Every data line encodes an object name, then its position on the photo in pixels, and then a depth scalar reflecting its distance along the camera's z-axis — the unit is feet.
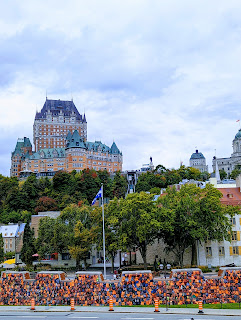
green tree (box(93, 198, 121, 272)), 170.81
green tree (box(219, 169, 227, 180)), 591.37
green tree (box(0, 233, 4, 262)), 225.19
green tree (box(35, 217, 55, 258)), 208.33
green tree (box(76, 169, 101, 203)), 404.36
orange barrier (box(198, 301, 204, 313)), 86.41
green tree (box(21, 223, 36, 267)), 219.82
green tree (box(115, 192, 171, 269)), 162.30
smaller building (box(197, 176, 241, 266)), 173.68
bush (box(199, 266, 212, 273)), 161.17
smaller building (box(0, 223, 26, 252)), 315.19
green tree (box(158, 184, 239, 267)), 163.42
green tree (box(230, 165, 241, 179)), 519.11
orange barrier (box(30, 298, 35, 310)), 98.35
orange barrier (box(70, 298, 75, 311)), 96.61
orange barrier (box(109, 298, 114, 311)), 93.82
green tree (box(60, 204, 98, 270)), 188.14
